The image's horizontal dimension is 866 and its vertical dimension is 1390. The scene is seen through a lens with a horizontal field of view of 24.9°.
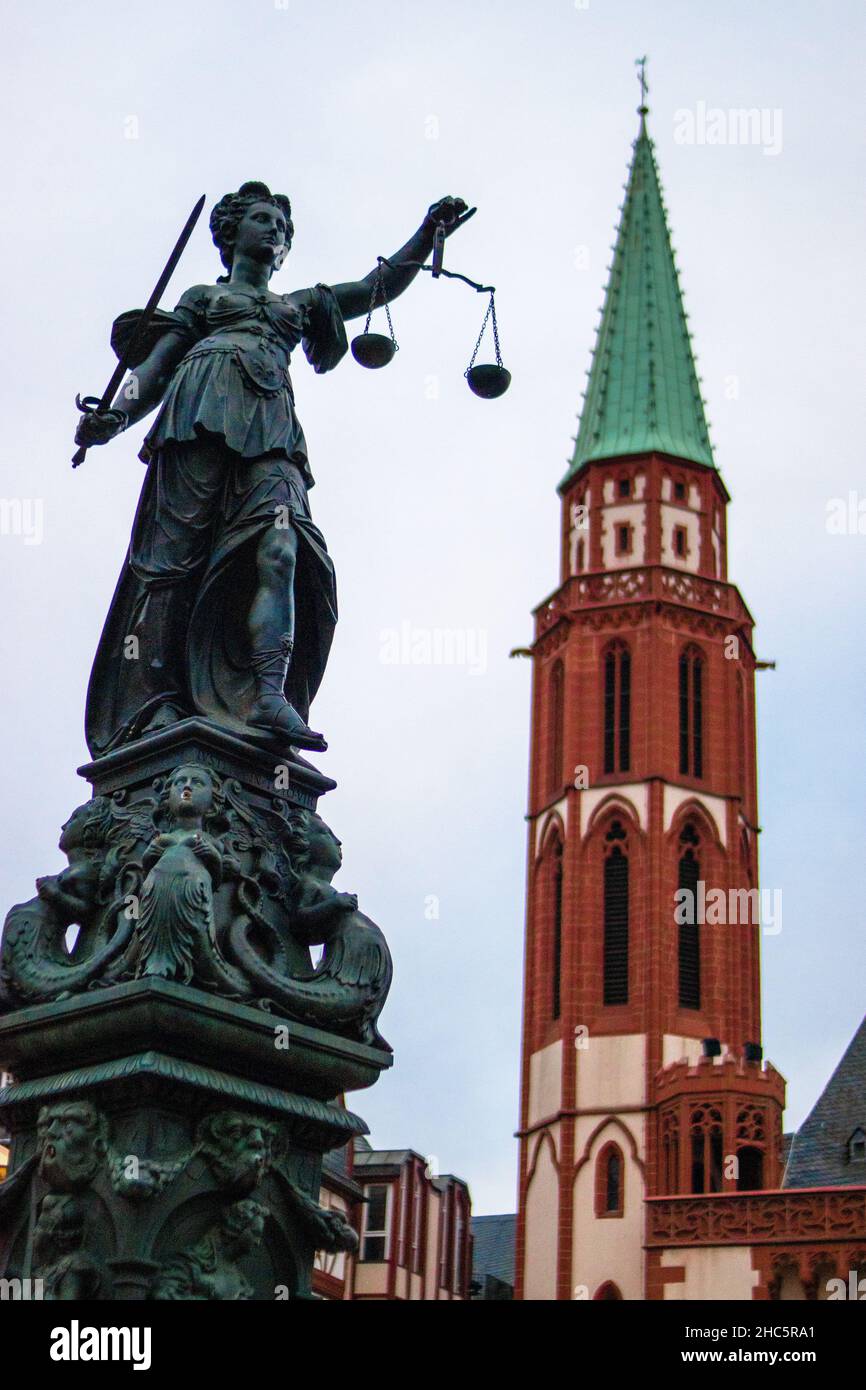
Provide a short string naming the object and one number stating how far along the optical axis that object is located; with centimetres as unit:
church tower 5150
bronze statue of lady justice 568
